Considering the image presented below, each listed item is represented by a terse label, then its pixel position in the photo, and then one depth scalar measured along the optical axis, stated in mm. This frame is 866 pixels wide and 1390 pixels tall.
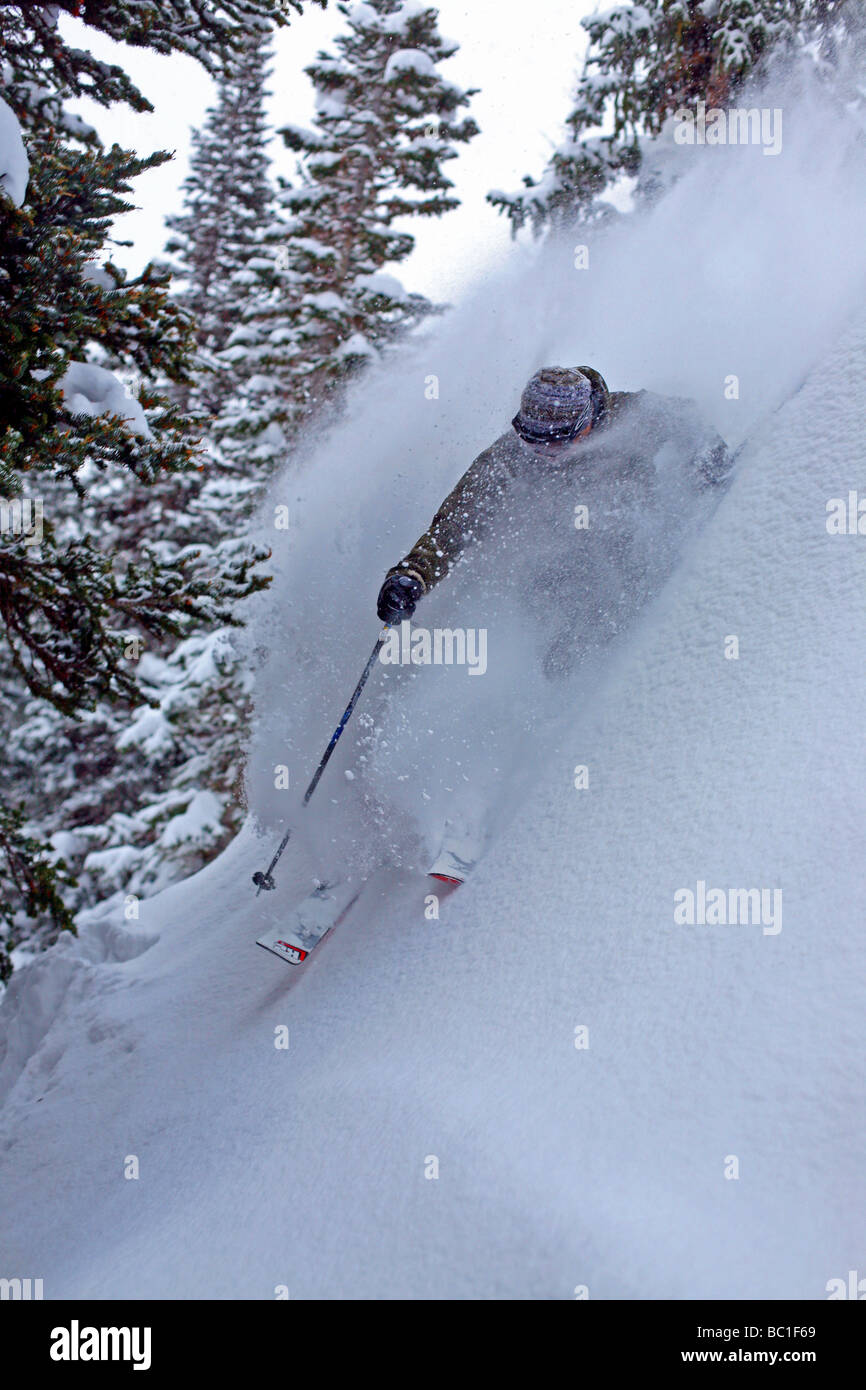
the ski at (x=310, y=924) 5125
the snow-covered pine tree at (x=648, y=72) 8477
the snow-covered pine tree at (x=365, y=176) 12508
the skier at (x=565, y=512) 5246
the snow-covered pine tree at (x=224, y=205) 16172
